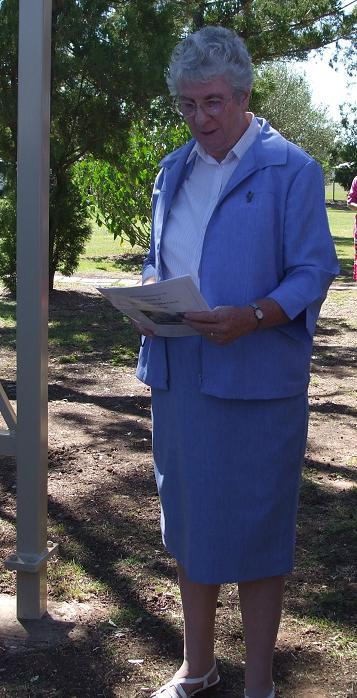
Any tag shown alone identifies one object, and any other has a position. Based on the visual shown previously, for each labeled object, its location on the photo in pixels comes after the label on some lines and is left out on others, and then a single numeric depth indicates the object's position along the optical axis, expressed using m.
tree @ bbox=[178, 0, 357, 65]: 13.10
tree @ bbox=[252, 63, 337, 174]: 48.28
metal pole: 3.09
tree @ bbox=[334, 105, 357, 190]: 37.41
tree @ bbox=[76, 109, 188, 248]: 16.05
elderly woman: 2.47
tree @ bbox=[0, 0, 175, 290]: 10.65
